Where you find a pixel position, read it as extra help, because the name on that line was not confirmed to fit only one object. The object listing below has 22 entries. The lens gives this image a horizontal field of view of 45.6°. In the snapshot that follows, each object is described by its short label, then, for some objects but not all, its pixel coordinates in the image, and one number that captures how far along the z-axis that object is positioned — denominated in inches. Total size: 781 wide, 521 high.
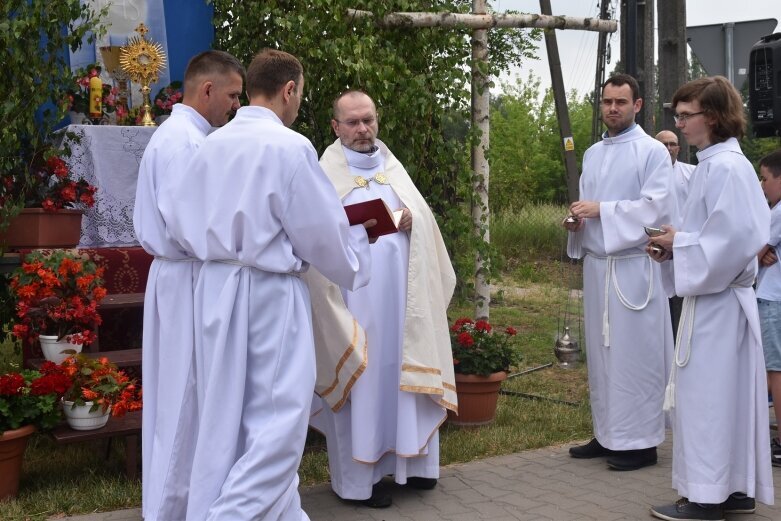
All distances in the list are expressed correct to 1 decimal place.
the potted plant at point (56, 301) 214.5
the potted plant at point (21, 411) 189.8
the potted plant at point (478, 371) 248.8
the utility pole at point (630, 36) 304.0
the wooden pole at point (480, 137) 285.1
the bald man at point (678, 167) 287.0
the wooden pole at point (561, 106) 405.7
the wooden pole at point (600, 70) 383.6
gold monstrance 295.6
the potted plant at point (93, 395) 199.5
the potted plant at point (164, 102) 297.1
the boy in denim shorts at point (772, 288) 225.5
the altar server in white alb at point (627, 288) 217.5
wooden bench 199.2
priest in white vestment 191.5
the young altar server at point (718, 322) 174.6
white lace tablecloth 261.3
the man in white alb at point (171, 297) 154.5
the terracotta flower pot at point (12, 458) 189.0
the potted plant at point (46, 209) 235.8
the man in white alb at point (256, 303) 141.2
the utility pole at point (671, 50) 315.0
